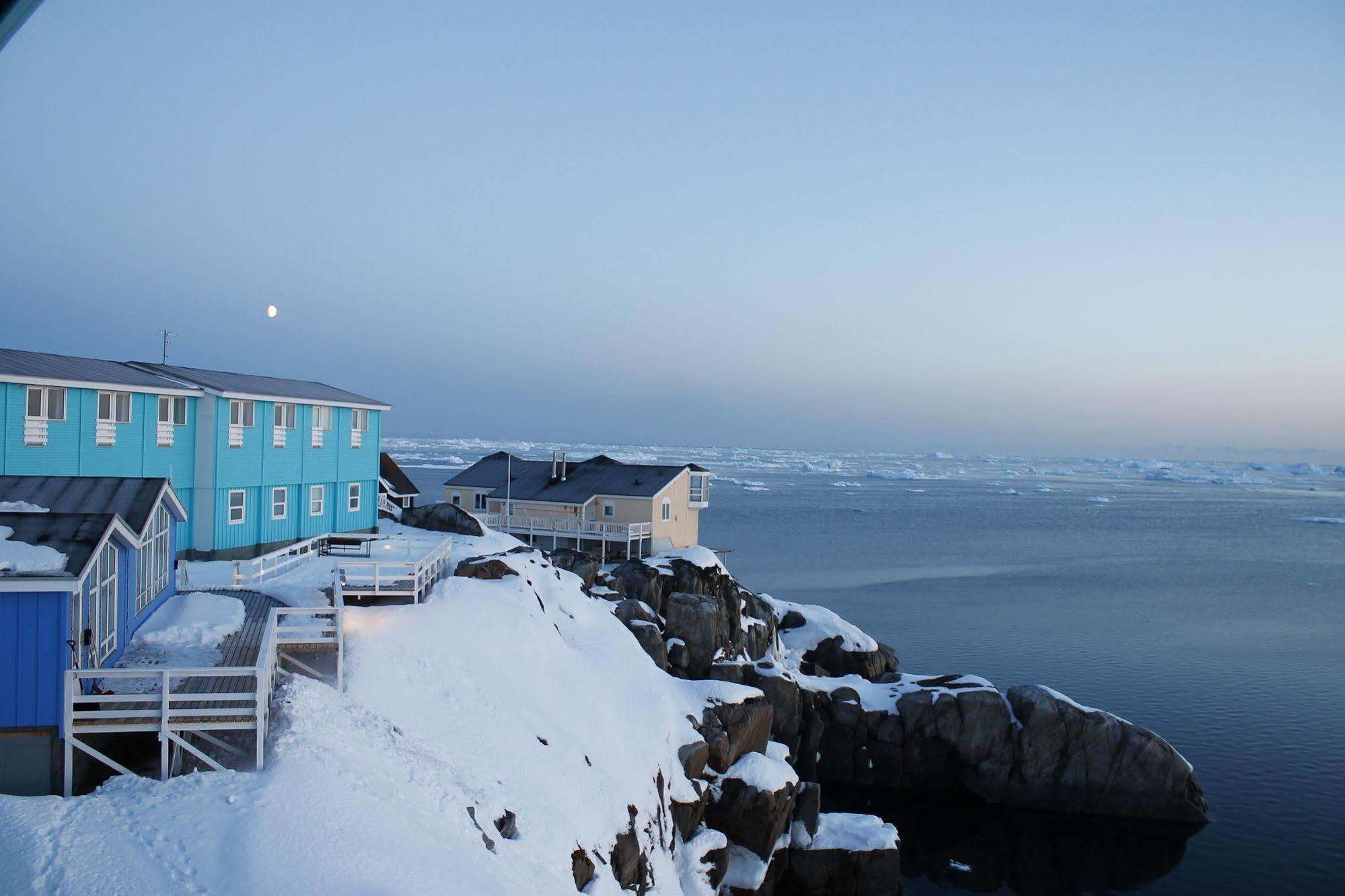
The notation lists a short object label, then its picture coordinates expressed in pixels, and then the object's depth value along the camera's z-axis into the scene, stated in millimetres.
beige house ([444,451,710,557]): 44875
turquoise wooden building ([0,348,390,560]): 25797
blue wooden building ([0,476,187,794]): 13398
